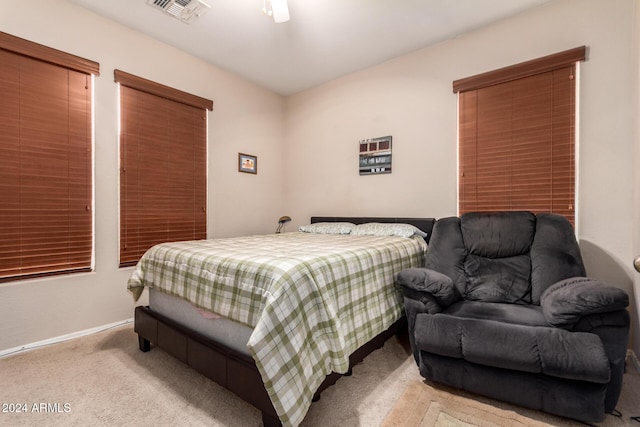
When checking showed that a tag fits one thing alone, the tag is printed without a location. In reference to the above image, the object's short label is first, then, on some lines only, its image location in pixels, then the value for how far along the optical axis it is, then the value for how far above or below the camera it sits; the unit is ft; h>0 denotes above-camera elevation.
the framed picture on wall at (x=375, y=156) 11.42 +2.25
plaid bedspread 4.20 -1.56
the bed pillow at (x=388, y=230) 9.30 -0.65
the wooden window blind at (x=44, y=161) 7.33 +1.37
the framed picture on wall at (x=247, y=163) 12.82 +2.17
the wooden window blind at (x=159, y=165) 9.39 +1.62
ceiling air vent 7.98 +5.79
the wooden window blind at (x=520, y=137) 7.96 +2.21
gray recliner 4.52 -1.99
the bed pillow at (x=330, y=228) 10.71 -0.66
